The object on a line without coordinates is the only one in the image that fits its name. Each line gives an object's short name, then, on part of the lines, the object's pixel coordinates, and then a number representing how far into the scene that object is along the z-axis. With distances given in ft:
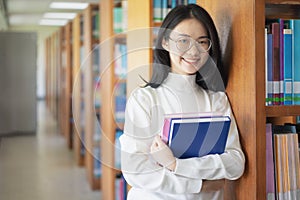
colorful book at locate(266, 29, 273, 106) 3.73
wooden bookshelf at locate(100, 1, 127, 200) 8.44
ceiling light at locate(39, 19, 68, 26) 33.03
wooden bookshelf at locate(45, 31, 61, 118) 27.32
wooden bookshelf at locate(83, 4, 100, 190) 12.80
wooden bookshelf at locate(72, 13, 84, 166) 15.72
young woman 3.60
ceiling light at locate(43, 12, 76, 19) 29.62
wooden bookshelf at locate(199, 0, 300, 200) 3.62
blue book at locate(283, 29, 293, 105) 3.83
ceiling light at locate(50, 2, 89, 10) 24.90
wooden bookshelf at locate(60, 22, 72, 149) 19.20
